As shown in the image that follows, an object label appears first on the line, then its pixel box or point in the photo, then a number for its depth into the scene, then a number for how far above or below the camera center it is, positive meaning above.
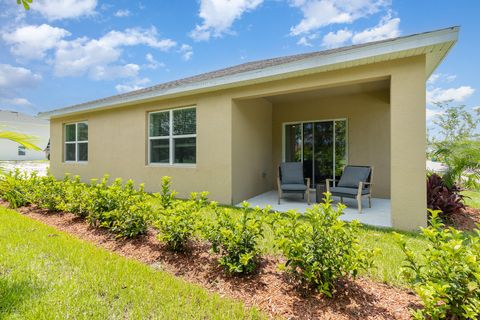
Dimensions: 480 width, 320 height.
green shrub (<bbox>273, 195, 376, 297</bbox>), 2.25 -0.86
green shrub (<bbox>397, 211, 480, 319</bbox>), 1.70 -0.89
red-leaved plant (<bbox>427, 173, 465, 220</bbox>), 5.30 -0.85
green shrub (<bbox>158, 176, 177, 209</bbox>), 3.82 -0.60
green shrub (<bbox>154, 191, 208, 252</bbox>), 3.19 -0.85
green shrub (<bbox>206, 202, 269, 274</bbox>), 2.67 -0.94
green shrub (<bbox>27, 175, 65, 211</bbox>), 5.35 -0.78
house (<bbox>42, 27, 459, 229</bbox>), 4.62 +1.10
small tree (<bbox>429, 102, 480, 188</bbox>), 5.61 +0.08
